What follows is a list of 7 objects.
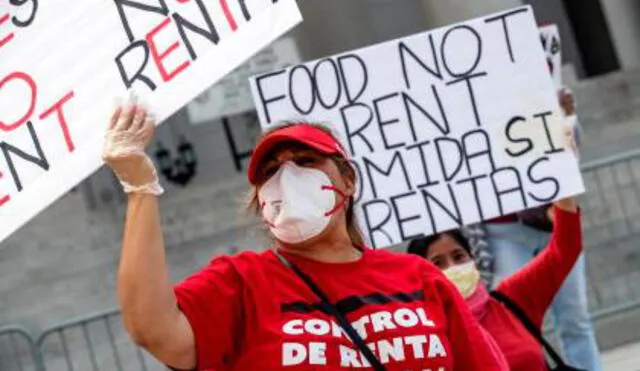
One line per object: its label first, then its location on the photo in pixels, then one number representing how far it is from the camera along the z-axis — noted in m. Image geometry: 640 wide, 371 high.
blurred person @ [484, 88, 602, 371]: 7.02
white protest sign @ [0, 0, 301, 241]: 3.08
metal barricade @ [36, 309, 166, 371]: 8.95
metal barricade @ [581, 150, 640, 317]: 10.27
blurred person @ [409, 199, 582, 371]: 4.39
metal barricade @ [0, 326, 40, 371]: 9.51
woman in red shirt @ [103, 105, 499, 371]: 2.57
